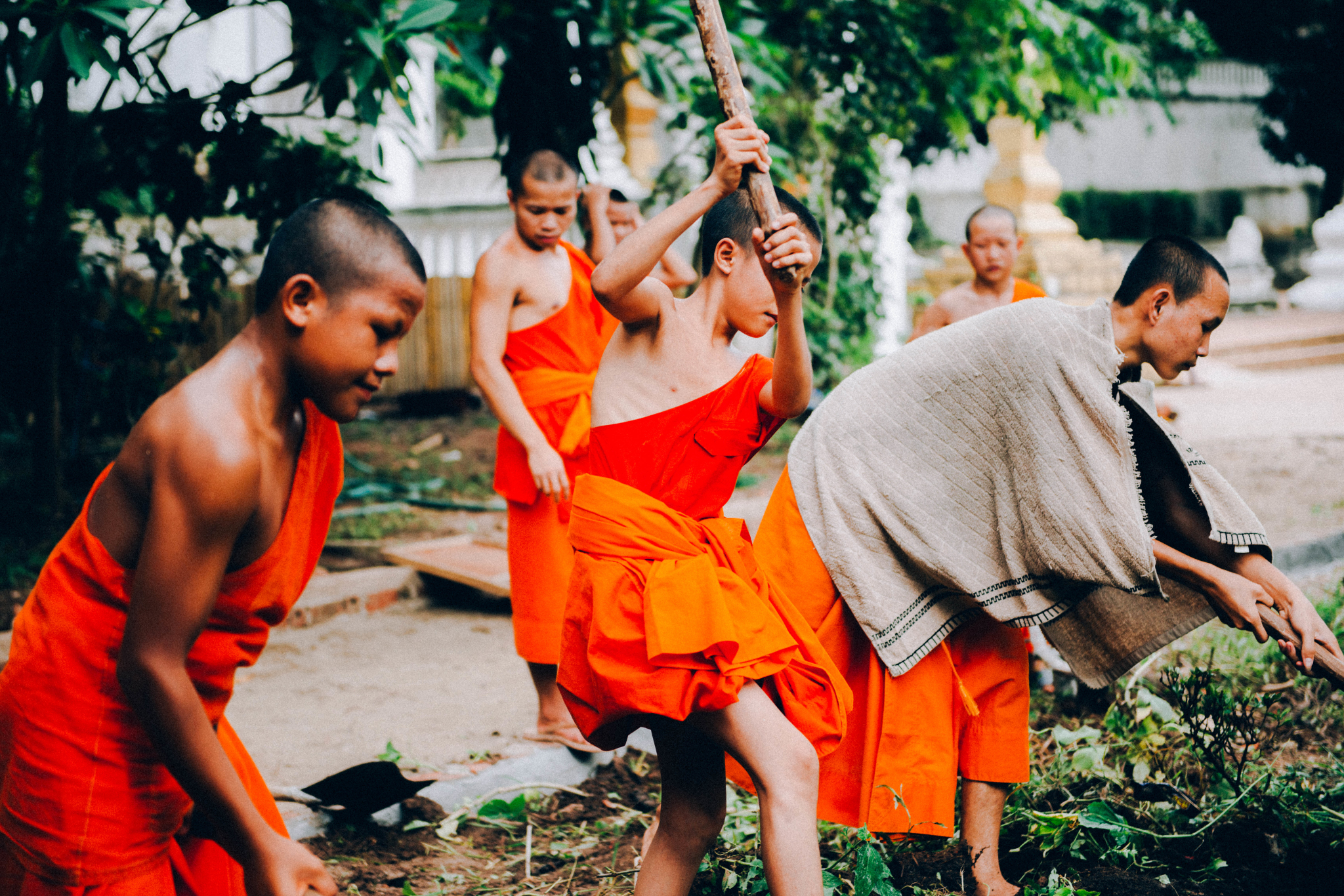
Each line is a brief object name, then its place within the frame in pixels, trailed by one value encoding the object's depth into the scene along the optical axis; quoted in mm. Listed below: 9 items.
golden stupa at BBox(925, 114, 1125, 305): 12648
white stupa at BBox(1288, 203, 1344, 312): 18891
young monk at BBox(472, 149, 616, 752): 3684
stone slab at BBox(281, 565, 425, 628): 5105
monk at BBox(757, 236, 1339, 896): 2559
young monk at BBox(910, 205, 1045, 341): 4852
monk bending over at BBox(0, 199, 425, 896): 1564
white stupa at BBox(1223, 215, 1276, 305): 20859
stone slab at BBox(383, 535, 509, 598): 5211
